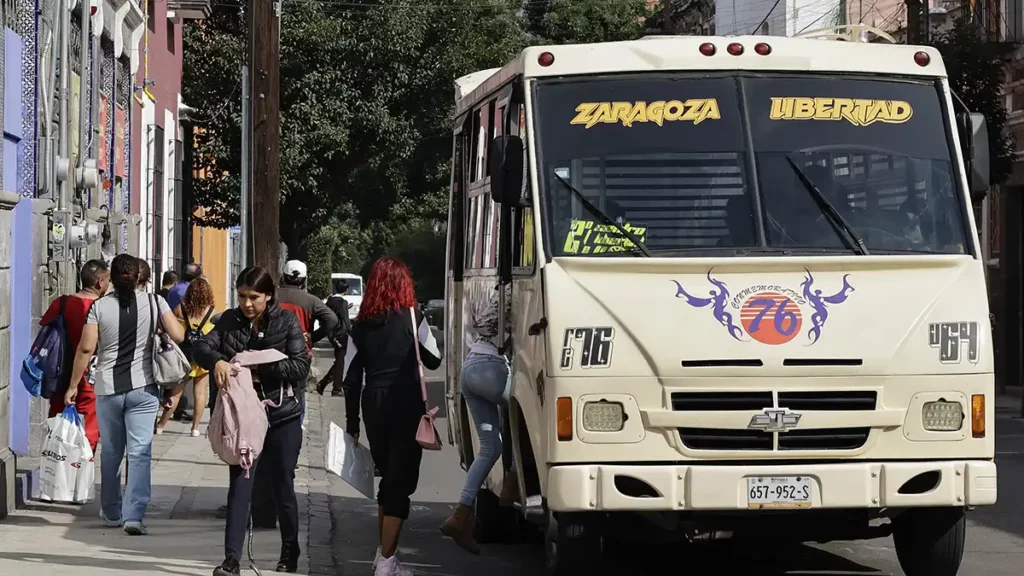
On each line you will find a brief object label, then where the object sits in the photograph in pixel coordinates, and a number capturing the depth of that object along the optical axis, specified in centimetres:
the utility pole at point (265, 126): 1684
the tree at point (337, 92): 3538
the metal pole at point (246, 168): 1839
